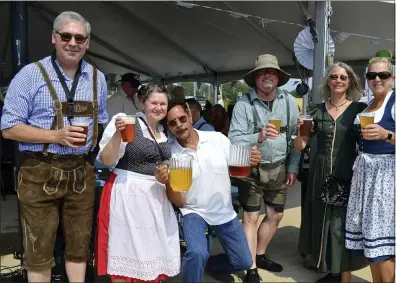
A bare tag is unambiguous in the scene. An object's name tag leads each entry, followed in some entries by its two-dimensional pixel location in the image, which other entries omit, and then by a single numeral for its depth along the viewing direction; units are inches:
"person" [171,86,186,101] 142.8
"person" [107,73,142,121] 185.6
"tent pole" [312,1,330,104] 157.2
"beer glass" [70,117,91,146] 76.9
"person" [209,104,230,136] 250.1
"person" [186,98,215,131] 128.8
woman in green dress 111.8
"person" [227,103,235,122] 285.3
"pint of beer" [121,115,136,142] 82.4
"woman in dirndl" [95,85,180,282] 90.7
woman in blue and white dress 98.3
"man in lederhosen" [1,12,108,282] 81.0
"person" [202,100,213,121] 289.2
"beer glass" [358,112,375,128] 93.4
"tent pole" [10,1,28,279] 119.6
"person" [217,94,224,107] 480.7
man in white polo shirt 98.5
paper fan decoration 167.8
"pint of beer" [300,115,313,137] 110.9
